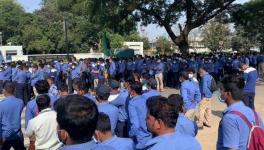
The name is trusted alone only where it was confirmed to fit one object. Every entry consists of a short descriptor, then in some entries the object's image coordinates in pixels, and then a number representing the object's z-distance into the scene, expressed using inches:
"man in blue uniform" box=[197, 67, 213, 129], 274.7
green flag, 735.1
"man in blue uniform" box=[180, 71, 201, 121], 233.5
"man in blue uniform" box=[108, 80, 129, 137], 185.7
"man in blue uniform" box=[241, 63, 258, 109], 269.1
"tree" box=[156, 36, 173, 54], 1513.3
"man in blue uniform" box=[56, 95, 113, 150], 71.0
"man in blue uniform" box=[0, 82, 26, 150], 158.8
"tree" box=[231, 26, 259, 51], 1460.6
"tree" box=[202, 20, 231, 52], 1462.0
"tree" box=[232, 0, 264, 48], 683.2
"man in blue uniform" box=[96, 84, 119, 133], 150.3
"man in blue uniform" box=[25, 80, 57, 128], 153.1
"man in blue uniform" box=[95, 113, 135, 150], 102.4
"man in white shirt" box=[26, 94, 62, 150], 129.5
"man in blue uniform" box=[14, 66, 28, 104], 413.8
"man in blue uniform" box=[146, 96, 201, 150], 77.6
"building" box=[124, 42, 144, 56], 1493.6
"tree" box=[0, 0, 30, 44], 1609.4
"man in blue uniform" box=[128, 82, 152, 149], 163.4
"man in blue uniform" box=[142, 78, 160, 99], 183.7
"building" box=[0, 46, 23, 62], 1276.7
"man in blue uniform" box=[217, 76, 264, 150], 102.4
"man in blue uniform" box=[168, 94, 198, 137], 124.1
